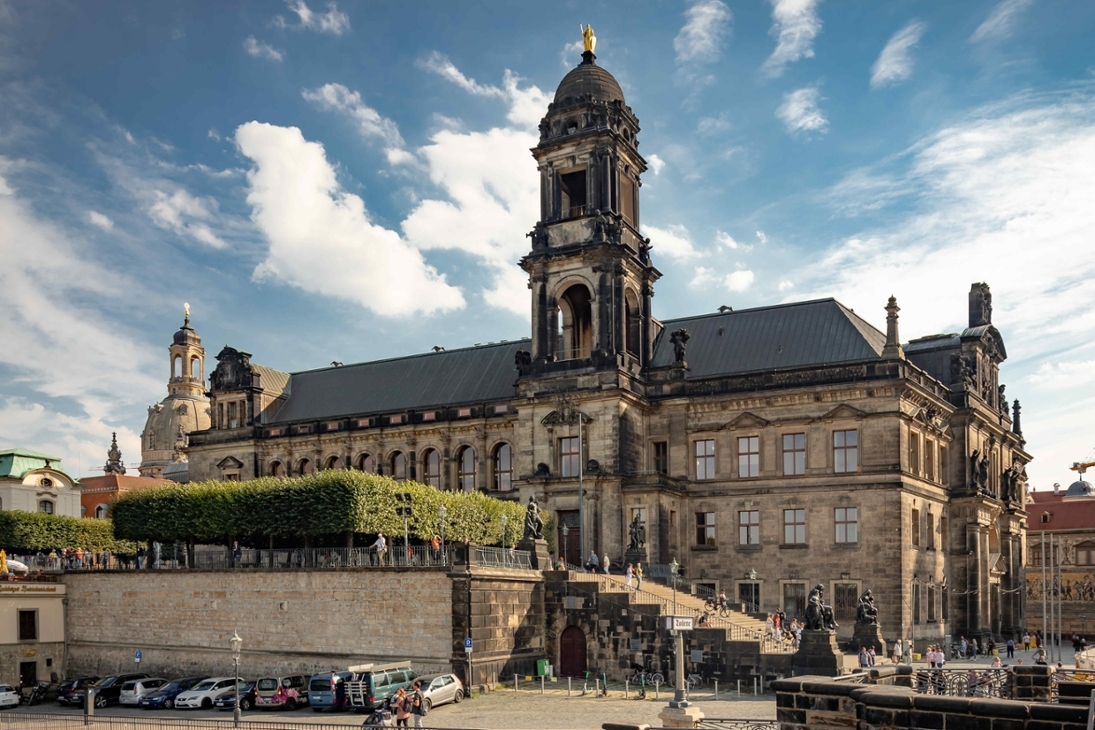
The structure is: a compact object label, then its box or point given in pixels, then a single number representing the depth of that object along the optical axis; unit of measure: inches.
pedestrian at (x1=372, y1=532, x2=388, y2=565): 1685.5
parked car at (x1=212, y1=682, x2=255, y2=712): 1578.5
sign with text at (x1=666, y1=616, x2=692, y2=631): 1026.7
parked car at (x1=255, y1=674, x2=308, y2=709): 1535.4
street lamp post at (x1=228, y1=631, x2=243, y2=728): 1419.5
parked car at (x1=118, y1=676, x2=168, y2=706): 1700.3
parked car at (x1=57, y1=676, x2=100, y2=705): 1760.6
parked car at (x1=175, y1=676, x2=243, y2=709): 1610.5
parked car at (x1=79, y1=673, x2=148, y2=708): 1722.4
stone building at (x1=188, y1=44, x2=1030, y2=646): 2046.0
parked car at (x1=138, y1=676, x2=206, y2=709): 1647.4
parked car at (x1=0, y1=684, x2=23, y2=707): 1774.1
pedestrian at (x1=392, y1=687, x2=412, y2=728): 1215.6
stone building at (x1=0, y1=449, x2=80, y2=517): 3058.6
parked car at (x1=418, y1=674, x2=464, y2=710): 1404.8
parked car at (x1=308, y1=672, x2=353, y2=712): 1465.3
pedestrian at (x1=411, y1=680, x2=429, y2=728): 1257.7
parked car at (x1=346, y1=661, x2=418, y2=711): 1427.2
